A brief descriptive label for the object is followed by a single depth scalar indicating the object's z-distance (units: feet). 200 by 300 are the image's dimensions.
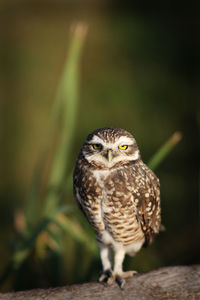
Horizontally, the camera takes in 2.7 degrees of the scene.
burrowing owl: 16.17
